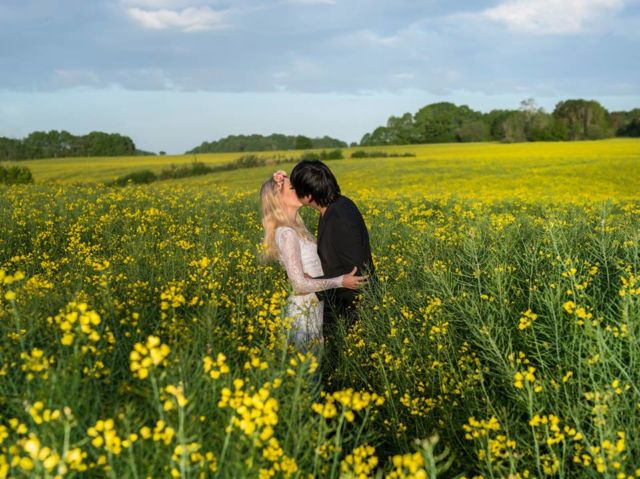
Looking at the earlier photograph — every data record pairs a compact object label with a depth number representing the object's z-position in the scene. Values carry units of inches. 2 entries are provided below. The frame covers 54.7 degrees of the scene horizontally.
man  195.6
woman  180.4
